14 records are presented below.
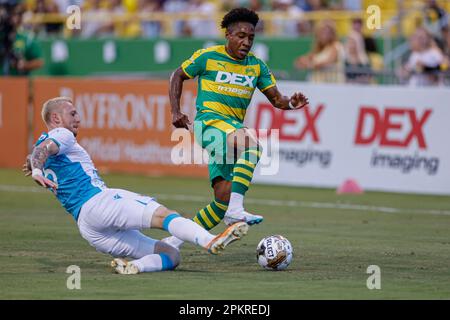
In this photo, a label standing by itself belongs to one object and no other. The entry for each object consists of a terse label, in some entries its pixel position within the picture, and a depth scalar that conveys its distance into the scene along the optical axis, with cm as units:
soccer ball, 1028
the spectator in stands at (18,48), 2314
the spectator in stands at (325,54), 2047
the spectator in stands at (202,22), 2719
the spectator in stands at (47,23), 3027
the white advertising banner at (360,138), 1809
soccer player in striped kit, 1123
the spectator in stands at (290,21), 2584
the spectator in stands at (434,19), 2165
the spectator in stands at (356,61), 1991
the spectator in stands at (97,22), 2969
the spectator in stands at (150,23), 2873
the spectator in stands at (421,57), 1941
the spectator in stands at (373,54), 2239
